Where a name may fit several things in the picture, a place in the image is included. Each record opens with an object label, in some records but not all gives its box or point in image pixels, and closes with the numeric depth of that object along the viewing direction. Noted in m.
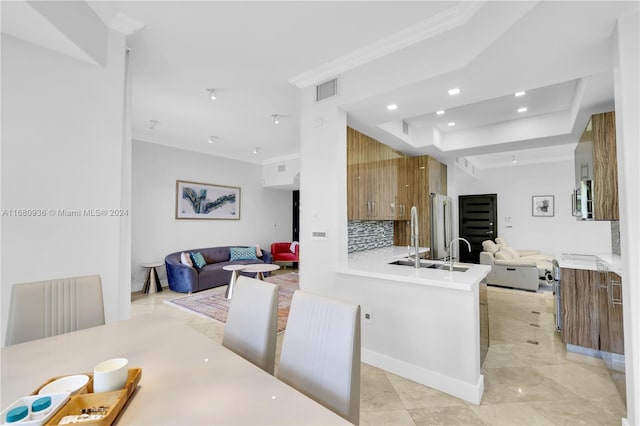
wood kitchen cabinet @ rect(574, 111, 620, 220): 2.34
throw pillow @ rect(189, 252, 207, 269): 5.57
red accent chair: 7.39
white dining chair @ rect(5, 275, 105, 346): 1.48
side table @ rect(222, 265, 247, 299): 4.82
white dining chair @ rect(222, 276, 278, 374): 1.44
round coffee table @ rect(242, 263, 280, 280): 4.98
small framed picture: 6.99
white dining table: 0.85
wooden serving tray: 0.80
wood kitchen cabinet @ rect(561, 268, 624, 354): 2.54
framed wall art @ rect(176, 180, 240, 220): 5.91
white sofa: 5.21
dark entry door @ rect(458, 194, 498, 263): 7.71
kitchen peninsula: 2.09
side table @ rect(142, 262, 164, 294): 5.21
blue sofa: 5.12
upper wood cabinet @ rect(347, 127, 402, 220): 3.28
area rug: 4.02
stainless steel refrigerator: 4.79
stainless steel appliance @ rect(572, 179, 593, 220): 2.57
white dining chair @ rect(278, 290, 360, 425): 1.09
